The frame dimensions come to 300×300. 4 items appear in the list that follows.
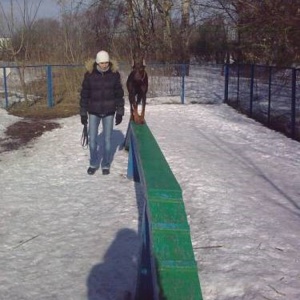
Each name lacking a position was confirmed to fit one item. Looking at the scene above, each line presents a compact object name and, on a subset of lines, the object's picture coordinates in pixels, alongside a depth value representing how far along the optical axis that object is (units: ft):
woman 25.03
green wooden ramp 9.38
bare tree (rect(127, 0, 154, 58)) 104.99
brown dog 32.27
